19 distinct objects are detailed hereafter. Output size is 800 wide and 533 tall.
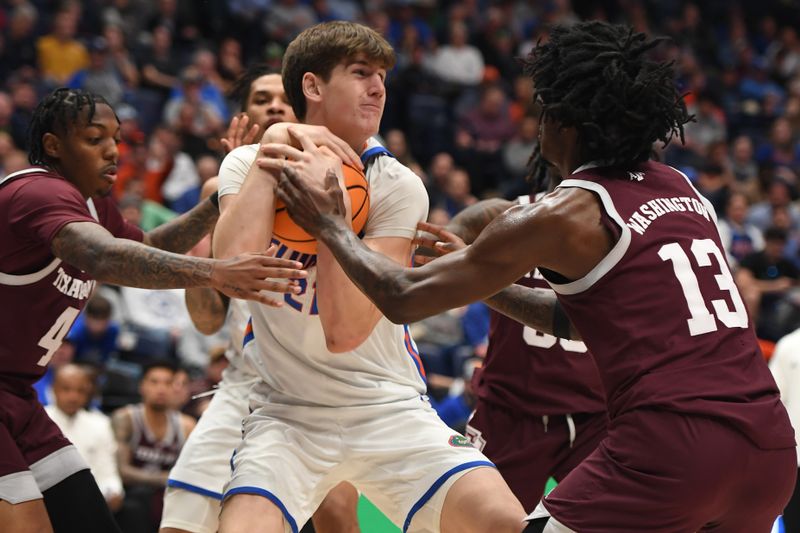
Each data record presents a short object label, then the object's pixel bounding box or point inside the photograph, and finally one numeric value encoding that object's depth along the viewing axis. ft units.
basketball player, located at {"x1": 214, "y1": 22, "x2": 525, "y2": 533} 12.89
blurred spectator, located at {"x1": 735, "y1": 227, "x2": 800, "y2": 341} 41.60
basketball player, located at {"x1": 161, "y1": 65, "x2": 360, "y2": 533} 16.58
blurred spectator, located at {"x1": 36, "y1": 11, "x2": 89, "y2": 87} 44.55
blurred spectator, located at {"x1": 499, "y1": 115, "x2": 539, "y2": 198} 49.62
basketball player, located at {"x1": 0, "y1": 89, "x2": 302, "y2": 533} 13.20
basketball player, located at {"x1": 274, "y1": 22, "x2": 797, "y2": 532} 10.57
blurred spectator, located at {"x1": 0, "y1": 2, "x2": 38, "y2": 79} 44.16
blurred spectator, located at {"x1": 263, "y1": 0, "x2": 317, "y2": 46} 51.49
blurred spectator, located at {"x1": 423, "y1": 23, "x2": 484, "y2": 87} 54.90
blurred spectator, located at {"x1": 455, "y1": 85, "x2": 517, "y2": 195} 50.31
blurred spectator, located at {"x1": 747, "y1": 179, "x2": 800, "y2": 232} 48.55
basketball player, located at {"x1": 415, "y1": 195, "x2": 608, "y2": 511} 16.30
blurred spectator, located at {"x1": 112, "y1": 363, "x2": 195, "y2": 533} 28.84
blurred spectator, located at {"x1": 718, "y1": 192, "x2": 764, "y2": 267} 45.98
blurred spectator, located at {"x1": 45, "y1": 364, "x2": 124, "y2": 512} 28.32
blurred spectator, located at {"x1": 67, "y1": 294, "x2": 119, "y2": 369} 32.65
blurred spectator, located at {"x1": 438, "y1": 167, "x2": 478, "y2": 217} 45.16
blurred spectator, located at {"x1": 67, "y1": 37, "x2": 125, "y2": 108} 42.88
